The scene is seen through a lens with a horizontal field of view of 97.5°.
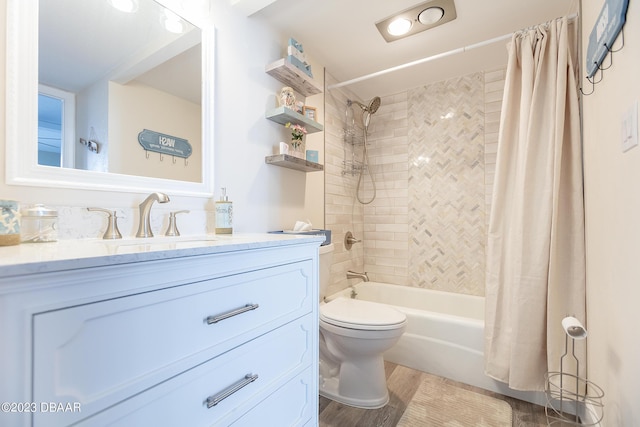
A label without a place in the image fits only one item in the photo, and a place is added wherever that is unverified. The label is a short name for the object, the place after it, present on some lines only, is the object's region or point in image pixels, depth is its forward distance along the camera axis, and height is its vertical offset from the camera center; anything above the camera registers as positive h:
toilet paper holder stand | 1.32 -0.92
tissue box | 1.62 -0.12
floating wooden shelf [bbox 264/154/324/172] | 1.63 +0.30
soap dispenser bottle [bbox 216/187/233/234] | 1.29 -0.02
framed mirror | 0.87 +0.44
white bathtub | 1.75 -0.89
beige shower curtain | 1.47 -0.02
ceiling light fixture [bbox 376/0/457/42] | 1.60 +1.18
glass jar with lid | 0.82 -0.04
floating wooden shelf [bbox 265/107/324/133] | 1.62 +0.57
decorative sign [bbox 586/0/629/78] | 0.90 +0.66
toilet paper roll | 1.09 -0.46
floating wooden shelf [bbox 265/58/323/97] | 1.64 +0.84
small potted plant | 1.73 +0.47
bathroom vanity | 0.46 -0.27
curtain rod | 1.65 +0.99
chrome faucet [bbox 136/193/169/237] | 1.07 -0.01
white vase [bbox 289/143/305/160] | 1.69 +0.38
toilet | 1.51 -0.76
